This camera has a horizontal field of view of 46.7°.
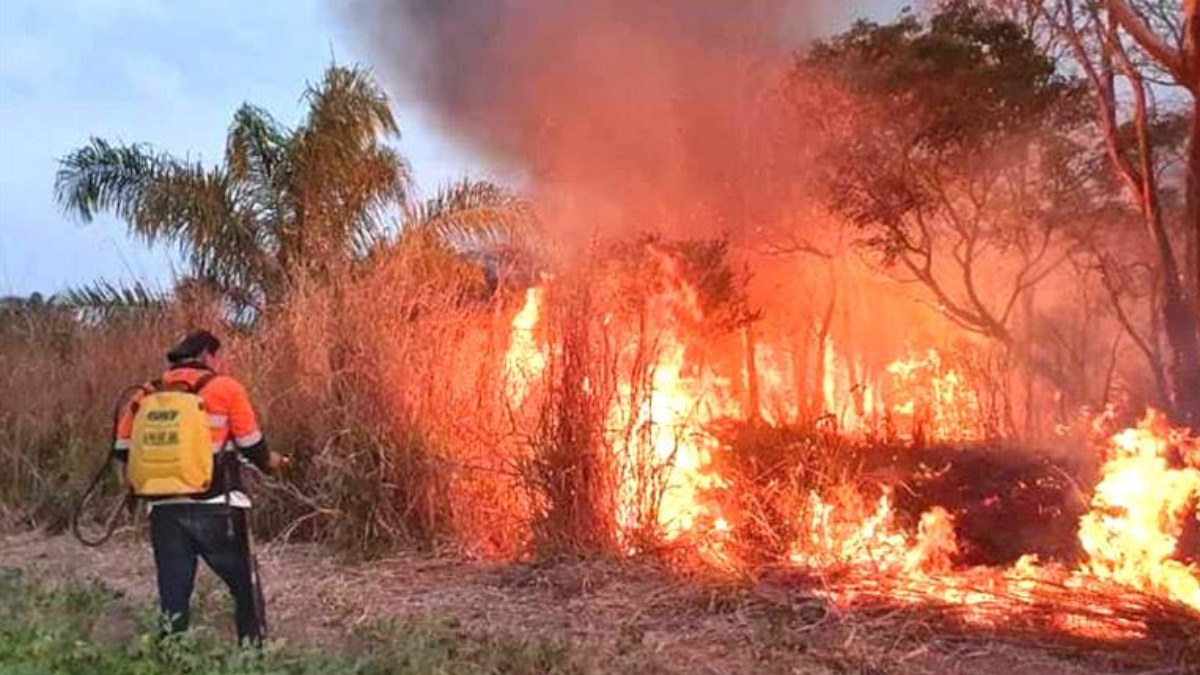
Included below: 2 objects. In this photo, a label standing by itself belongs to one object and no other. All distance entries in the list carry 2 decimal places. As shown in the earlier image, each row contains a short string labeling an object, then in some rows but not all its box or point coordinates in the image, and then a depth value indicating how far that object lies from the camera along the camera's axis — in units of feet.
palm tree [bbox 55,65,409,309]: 48.55
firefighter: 19.45
